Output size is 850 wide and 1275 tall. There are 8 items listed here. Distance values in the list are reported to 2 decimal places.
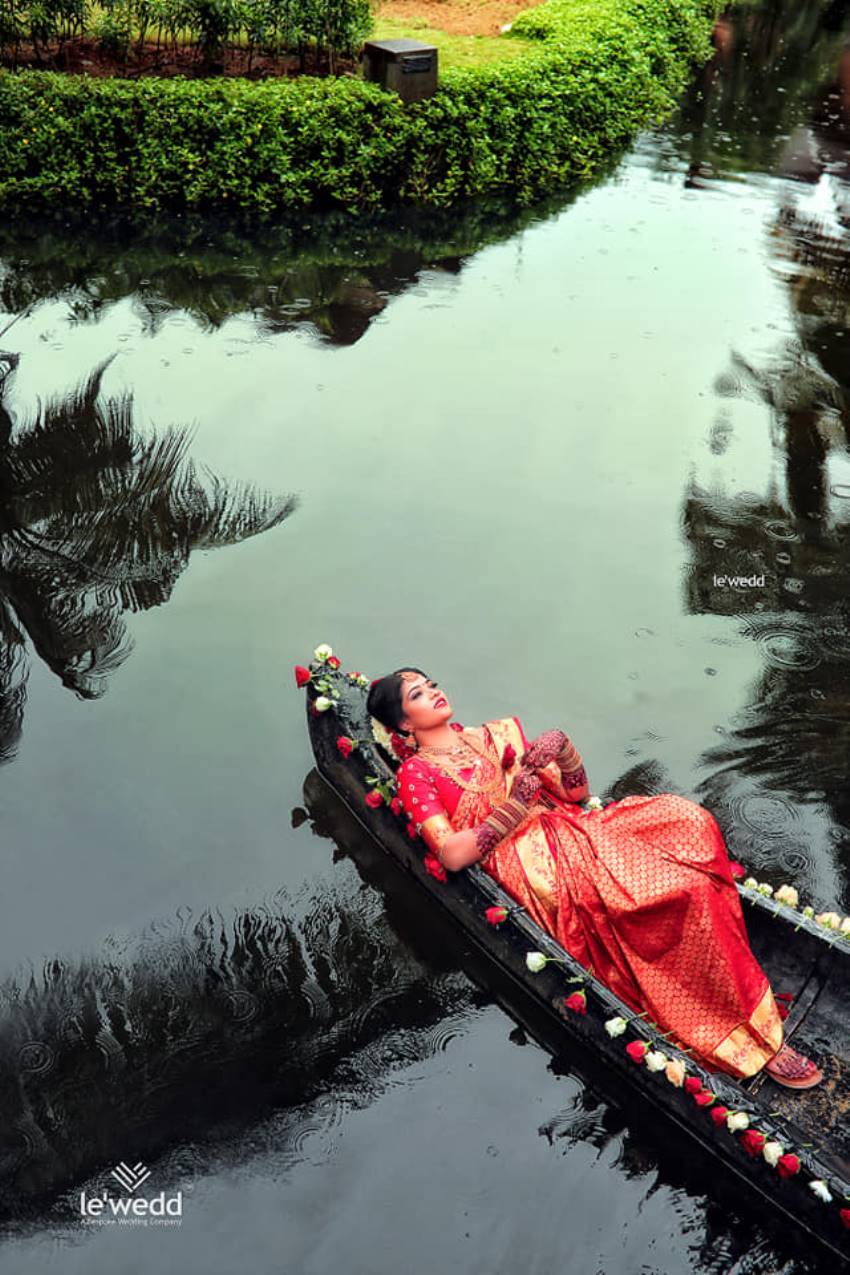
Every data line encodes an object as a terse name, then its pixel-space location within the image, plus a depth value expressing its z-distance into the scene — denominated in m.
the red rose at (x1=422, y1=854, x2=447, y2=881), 4.92
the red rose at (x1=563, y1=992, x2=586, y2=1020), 4.38
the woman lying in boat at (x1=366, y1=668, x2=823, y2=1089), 4.41
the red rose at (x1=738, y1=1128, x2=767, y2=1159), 3.96
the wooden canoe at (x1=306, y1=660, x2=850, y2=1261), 4.00
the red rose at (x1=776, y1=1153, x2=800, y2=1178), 3.87
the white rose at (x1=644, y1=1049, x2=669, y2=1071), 4.16
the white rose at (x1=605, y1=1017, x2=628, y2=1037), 4.26
